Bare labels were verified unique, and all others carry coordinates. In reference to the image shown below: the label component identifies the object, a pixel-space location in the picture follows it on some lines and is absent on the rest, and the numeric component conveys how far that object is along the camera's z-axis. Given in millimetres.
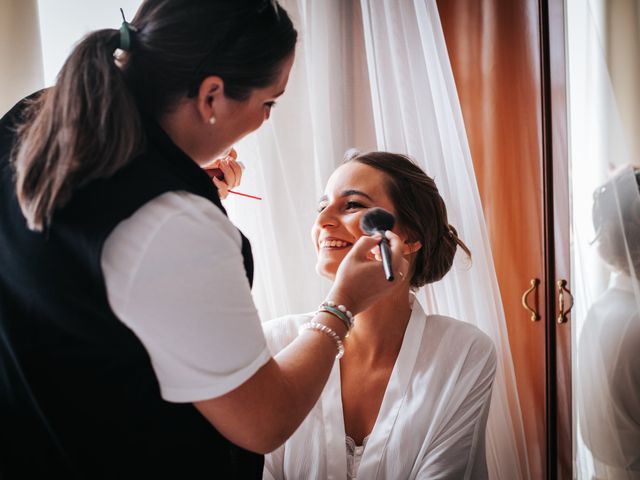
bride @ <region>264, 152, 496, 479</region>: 1188
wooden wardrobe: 1394
